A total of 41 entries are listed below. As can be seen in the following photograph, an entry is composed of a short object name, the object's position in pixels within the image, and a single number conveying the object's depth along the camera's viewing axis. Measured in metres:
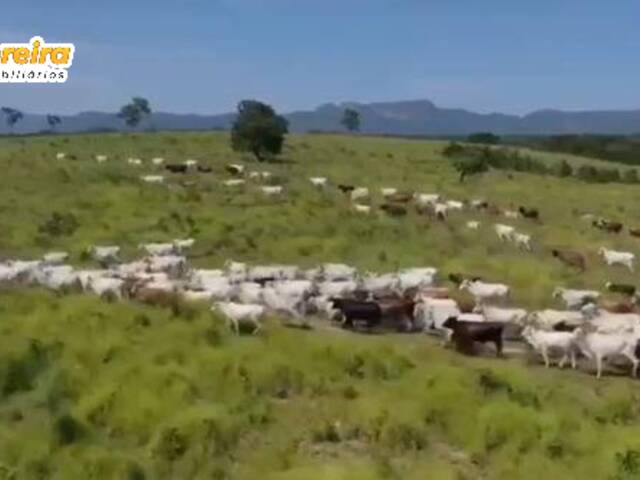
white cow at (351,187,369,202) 49.09
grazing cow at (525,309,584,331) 22.14
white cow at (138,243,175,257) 31.30
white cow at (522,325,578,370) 20.55
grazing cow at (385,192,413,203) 48.31
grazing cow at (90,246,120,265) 30.08
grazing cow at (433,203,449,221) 43.67
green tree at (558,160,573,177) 80.88
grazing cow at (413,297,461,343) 23.19
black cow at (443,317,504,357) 21.33
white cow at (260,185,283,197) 47.47
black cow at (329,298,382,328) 23.33
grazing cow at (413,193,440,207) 46.82
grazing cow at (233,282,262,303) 23.86
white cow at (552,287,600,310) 25.98
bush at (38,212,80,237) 36.25
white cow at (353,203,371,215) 43.56
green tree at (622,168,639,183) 81.66
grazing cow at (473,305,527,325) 22.83
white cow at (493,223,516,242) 38.63
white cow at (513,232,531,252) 37.46
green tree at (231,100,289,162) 68.31
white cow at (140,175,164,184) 50.74
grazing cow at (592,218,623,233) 44.25
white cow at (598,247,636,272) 34.28
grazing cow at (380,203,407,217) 44.22
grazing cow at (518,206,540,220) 45.99
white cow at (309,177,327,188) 53.83
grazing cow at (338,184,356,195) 51.88
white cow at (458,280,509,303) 26.12
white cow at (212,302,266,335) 21.78
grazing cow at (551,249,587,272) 33.66
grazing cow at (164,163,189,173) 56.46
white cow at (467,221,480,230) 40.84
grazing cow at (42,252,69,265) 28.71
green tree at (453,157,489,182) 66.69
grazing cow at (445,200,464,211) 45.87
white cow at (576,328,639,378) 20.02
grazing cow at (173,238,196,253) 32.19
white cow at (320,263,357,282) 27.36
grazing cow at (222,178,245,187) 50.41
